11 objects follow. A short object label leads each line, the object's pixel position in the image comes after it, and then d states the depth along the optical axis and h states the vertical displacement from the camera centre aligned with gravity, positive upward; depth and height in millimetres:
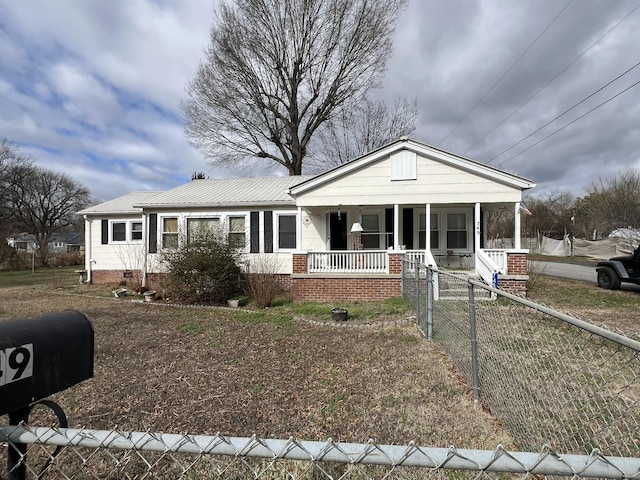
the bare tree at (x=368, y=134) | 24828 +7777
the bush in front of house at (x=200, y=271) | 10477 -866
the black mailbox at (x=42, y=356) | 1510 -539
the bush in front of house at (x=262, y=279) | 10164 -1170
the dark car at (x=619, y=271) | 11758 -1037
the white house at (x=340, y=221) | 10789 +813
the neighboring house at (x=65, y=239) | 64375 +668
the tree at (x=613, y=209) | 32625 +3239
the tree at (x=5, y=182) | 41500 +7287
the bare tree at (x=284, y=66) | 20938 +11067
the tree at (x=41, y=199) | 45250 +6080
